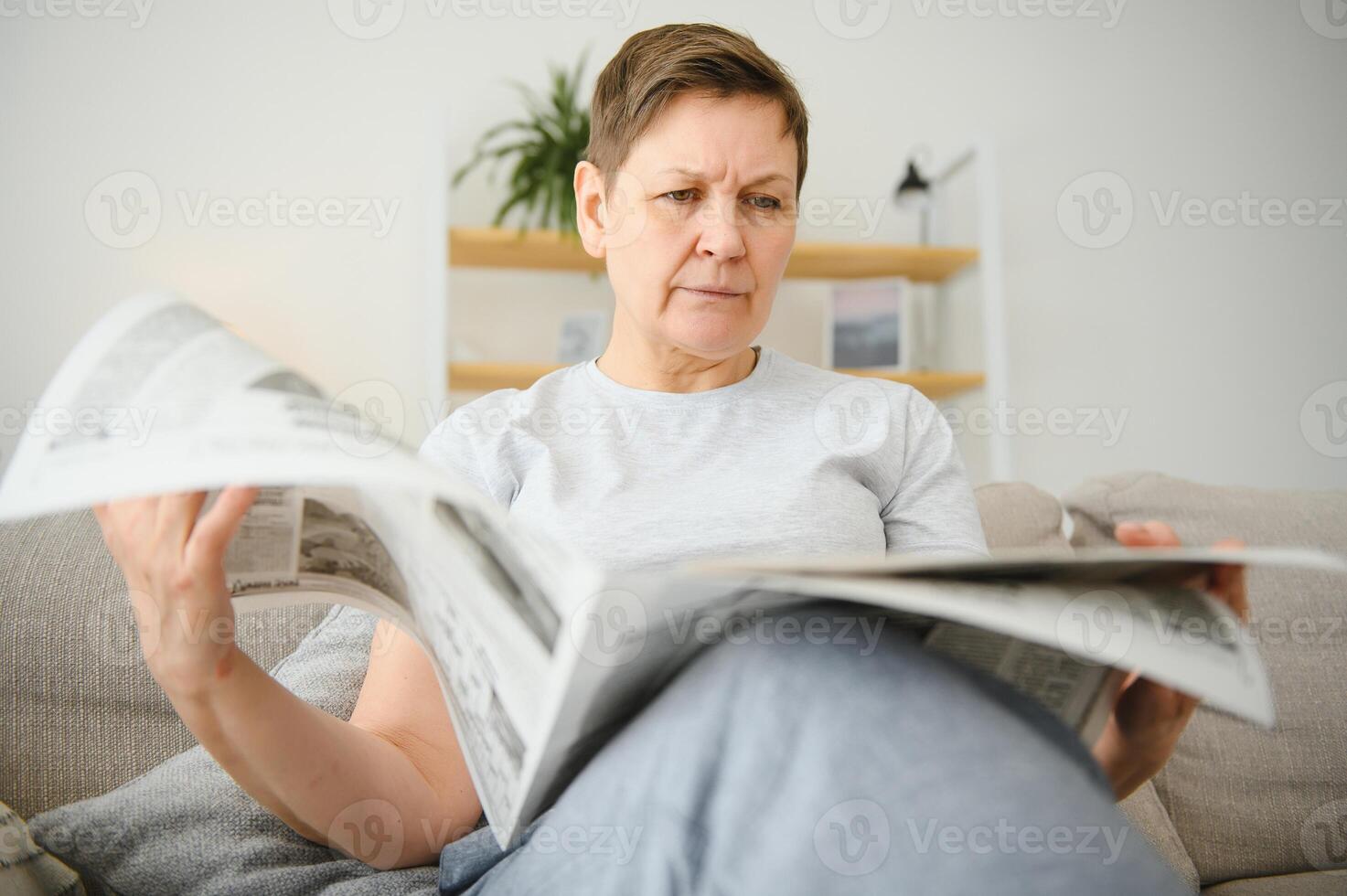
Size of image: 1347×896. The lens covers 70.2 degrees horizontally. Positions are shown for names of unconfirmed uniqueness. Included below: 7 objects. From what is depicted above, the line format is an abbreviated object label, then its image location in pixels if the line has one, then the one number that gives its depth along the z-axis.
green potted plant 2.35
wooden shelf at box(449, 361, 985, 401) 2.29
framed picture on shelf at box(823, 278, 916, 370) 2.58
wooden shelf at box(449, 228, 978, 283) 2.35
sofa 0.73
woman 0.45
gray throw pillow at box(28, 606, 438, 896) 0.72
